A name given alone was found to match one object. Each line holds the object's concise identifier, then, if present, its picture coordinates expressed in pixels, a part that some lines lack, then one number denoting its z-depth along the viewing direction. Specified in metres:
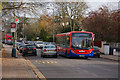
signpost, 25.27
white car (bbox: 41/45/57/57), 26.45
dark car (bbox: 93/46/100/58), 28.70
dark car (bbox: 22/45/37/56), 30.17
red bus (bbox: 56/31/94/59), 25.05
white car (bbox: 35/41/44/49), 54.22
